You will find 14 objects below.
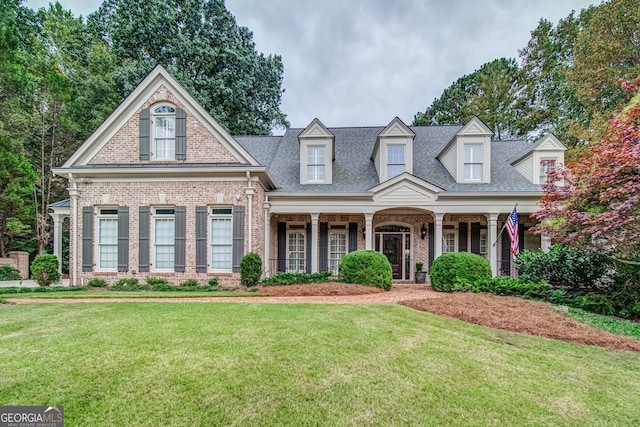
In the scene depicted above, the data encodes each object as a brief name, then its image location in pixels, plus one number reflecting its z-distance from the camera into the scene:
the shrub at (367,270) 9.46
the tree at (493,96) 24.30
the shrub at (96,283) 10.04
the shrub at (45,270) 10.02
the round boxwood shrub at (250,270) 9.74
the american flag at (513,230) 9.80
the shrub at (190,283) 9.87
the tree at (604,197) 6.19
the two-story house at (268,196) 10.38
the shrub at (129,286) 9.67
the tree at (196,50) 19.75
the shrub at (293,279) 10.16
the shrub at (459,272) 9.14
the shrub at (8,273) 14.41
